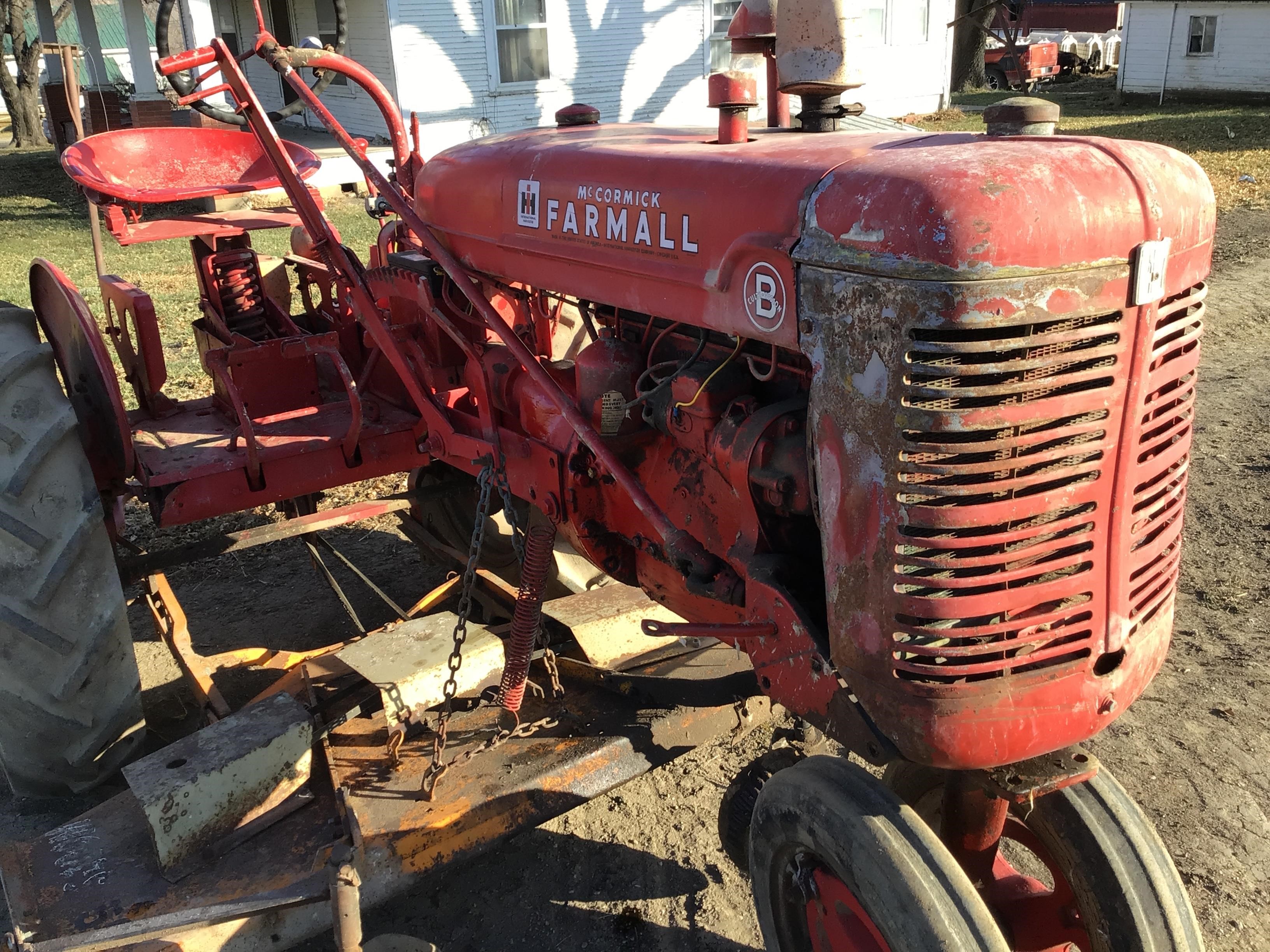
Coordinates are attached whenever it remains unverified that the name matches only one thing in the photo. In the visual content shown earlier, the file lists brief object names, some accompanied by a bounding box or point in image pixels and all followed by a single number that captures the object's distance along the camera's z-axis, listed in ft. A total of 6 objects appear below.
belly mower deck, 8.02
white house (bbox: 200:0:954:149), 45.37
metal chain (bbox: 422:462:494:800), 8.82
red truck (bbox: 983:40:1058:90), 84.69
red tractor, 5.68
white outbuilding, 72.28
